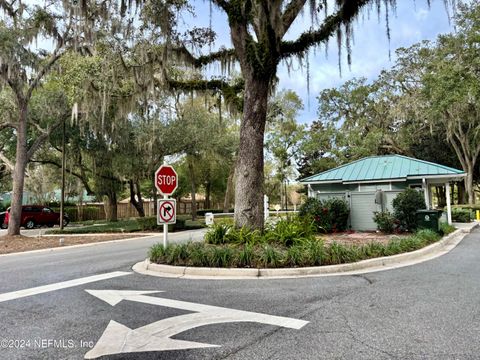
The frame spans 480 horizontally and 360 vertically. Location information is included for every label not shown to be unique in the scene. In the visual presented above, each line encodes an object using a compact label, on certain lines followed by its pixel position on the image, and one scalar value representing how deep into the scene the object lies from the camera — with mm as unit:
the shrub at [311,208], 14277
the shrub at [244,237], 7734
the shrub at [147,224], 18875
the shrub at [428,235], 10070
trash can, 11711
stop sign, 7928
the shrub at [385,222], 13125
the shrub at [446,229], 12591
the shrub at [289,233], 7797
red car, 23342
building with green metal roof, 14383
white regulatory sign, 7668
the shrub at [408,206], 12727
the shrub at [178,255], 7203
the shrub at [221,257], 6816
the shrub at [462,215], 20950
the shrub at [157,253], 7500
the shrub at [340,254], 6984
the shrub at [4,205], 31938
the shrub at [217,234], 8164
